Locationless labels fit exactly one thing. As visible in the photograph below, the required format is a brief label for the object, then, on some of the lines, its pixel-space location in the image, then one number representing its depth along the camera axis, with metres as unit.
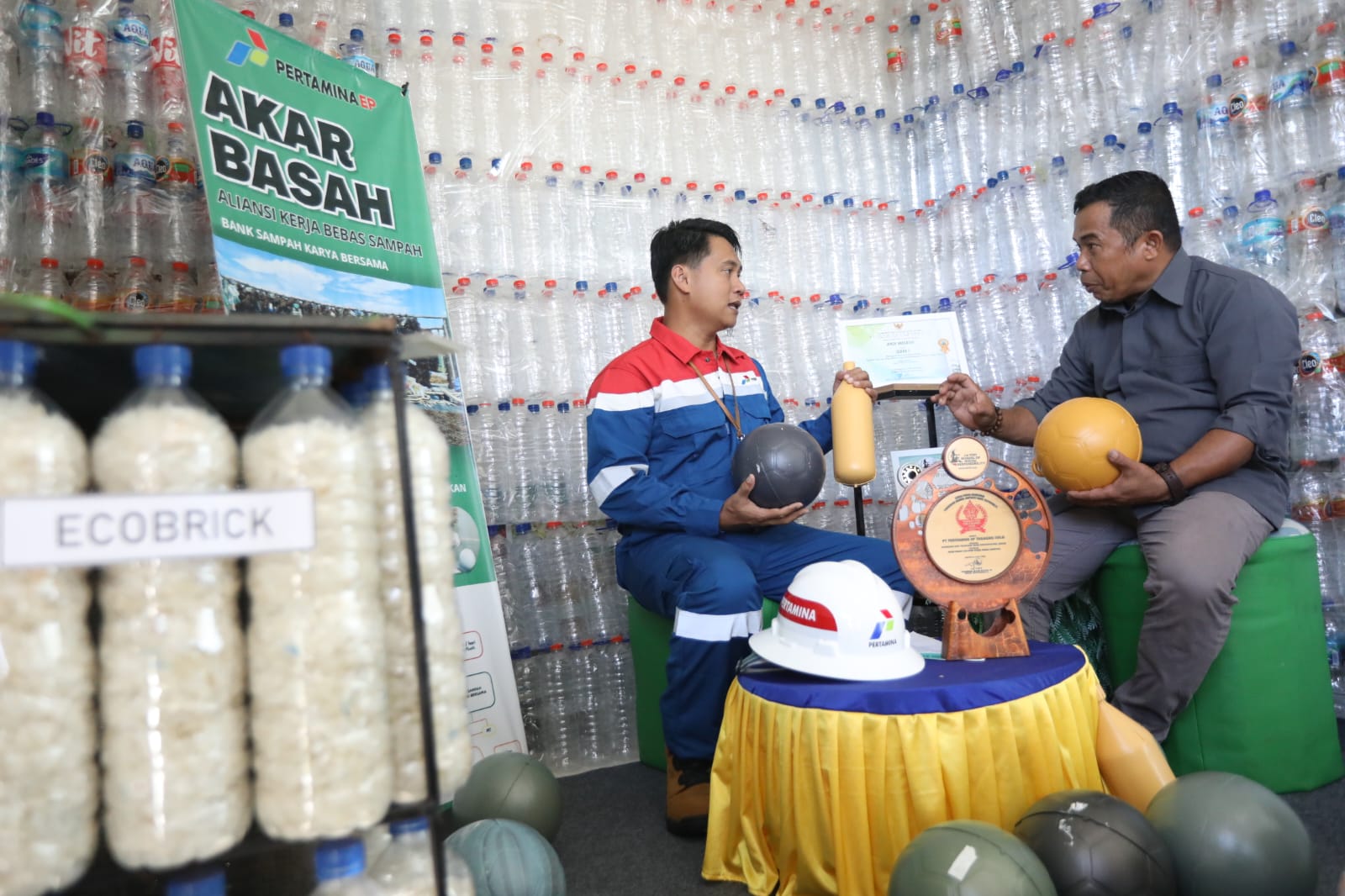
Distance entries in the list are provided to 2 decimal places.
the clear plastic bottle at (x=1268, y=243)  3.04
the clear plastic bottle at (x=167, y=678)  0.92
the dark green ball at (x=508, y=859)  1.65
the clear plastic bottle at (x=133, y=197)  2.73
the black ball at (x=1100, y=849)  1.48
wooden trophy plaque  2.00
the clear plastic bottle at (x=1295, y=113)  3.01
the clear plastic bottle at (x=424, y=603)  1.10
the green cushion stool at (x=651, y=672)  2.79
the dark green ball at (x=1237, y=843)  1.53
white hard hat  1.82
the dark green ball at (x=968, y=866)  1.39
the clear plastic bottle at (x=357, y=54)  3.21
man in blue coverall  2.37
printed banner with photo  2.47
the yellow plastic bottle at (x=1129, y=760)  1.83
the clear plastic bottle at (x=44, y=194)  2.62
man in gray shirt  2.30
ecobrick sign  0.88
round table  1.69
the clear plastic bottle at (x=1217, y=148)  3.21
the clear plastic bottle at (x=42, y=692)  0.88
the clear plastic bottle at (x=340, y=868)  1.04
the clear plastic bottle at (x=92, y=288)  2.64
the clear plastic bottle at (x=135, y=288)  2.66
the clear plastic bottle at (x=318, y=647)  0.98
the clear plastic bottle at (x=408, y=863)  1.12
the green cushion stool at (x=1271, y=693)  2.30
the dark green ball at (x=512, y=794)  2.11
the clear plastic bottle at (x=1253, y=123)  3.12
